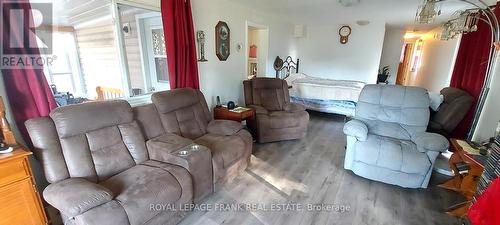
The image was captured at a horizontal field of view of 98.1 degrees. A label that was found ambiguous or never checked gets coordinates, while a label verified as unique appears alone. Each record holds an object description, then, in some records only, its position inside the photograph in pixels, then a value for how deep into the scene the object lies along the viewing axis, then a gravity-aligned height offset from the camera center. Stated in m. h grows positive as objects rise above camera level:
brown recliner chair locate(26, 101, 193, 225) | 1.31 -0.79
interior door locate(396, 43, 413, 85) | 8.41 -0.12
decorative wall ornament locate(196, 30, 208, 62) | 3.00 +0.25
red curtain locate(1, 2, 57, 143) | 1.45 -0.14
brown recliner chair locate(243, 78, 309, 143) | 3.29 -0.80
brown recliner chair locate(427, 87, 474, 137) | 2.66 -0.61
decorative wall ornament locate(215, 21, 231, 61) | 3.32 +0.32
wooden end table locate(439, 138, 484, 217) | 1.82 -1.05
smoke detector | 3.26 +0.89
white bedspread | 4.34 -0.56
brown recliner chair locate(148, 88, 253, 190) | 2.12 -0.77
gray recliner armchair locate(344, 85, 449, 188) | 2.14 -0.80
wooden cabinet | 1.26 -0.78
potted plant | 6.85 -0.38
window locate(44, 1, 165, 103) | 2.17 +0.10
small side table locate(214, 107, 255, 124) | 3.06 -0.75
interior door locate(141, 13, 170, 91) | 3.00 +0.08
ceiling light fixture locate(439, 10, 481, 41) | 2.21 +0.39
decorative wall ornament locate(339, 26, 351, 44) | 5.95 +0.77
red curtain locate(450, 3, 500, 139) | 2.73 -0.03
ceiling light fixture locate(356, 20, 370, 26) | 5.49 +0.99
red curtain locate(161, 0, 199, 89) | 2.46 +0.22
